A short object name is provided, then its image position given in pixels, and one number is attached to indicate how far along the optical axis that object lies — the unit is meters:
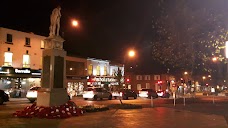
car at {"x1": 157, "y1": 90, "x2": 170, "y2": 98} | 53.78
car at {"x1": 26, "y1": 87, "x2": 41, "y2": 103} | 31.47
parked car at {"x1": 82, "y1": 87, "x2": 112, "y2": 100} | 38.19
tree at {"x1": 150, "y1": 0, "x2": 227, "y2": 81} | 12.81
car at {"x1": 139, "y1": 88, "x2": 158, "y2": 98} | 48.41
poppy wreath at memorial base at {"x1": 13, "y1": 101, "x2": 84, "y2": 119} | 16.30
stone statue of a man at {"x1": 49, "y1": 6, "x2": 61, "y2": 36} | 18.89
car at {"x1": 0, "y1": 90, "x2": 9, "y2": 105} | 27.85
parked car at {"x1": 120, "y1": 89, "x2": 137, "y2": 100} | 43.41
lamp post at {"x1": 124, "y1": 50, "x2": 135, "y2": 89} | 29.02
